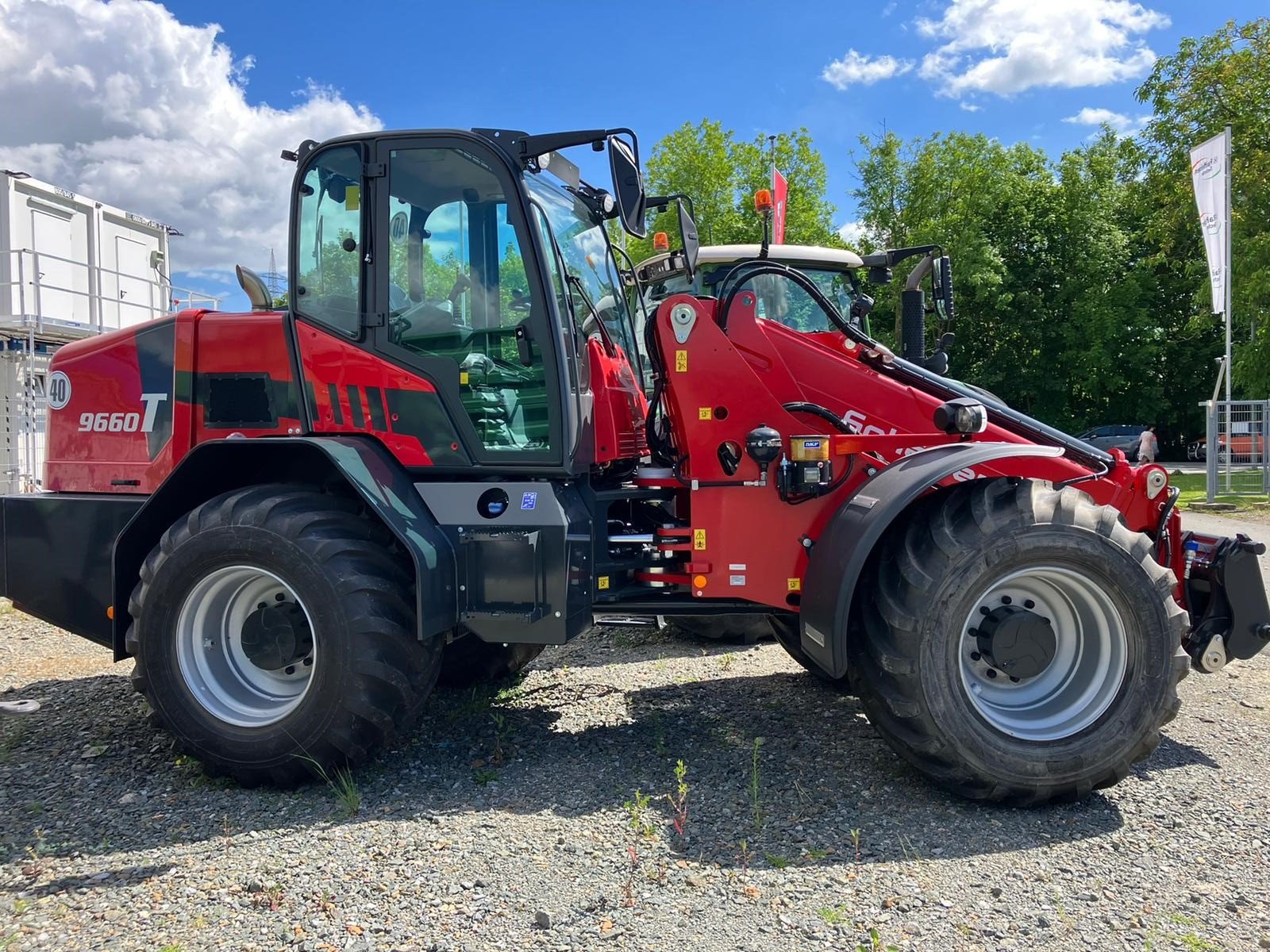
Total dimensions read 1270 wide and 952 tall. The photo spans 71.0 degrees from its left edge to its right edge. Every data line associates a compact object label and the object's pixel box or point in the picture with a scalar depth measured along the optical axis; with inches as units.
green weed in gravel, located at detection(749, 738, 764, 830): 132.6
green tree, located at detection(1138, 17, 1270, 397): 768.9
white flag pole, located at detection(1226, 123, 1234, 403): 605.3
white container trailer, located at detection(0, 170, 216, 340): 400.5
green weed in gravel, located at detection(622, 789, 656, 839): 129.1
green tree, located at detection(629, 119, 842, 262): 882.1
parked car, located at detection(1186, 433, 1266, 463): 624.7
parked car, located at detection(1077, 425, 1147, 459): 919.0
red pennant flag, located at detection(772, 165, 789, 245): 342.0
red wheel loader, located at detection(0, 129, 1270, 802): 138.8
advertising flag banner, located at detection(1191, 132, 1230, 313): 611.5
